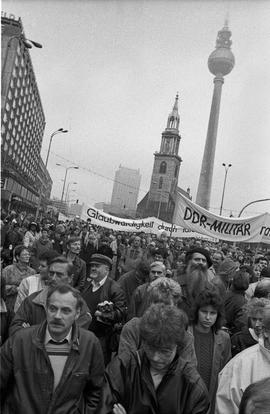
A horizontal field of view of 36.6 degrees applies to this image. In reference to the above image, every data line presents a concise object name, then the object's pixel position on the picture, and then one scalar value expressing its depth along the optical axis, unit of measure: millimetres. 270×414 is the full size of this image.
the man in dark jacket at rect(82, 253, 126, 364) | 3848
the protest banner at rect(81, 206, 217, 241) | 16341
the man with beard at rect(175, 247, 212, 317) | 4187
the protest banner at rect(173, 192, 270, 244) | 9250
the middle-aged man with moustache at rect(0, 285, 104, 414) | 2291
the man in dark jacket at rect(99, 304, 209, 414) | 2207
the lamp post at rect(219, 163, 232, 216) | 52003
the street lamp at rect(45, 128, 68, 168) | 32306
